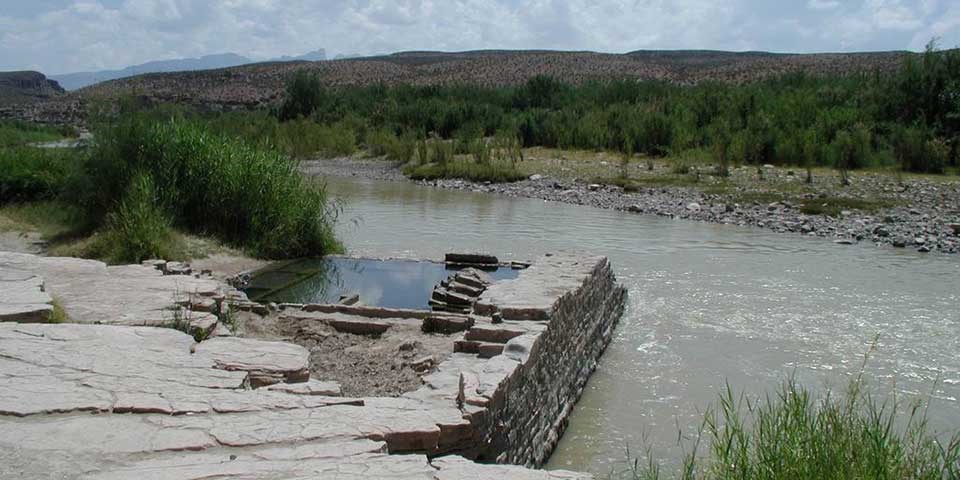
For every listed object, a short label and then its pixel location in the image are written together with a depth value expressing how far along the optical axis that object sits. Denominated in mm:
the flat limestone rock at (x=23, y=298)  6797
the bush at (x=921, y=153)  22938
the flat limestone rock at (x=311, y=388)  5609
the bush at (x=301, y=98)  40656
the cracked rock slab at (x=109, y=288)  7395
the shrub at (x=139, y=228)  11273
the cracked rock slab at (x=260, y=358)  5969
